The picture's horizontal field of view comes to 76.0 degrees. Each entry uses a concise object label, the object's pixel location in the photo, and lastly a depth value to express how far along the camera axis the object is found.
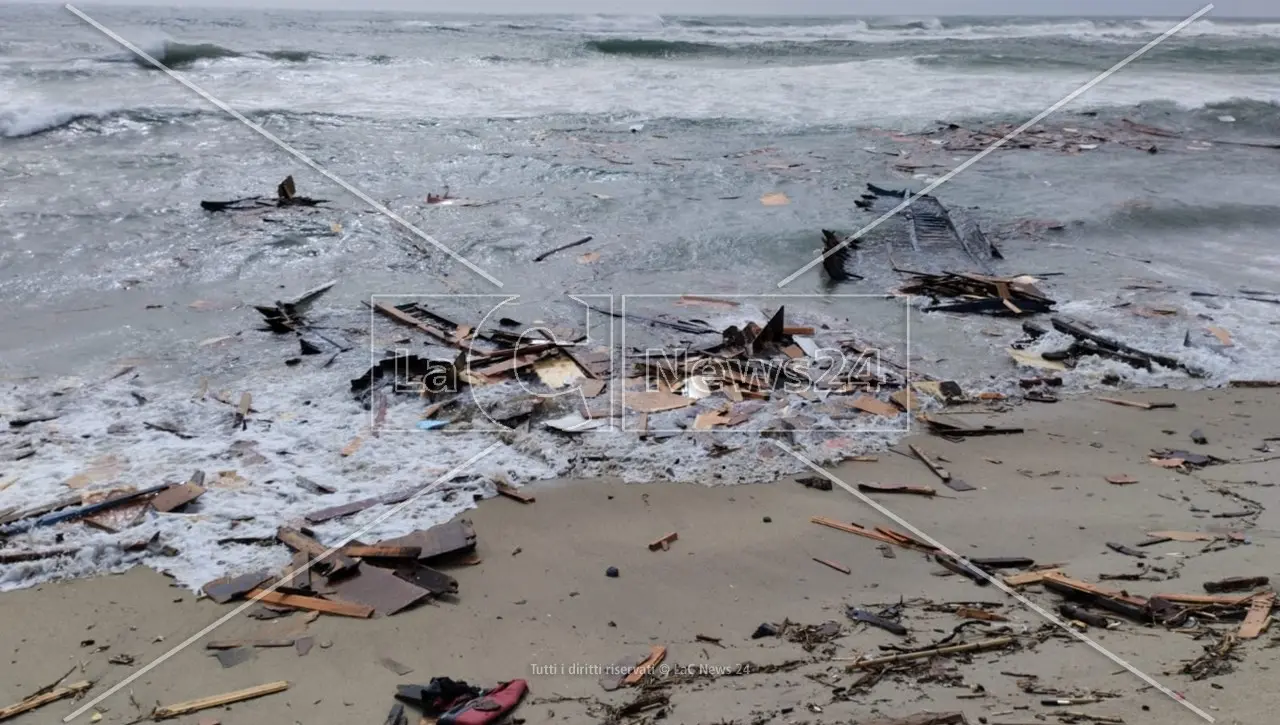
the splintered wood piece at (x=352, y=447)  6.07
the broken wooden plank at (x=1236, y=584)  4.20
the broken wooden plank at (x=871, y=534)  5.01
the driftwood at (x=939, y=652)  3.79
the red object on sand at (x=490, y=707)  3.48
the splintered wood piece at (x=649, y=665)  3.84
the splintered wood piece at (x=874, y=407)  6.81
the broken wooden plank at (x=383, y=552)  4.79
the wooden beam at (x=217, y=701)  3.65
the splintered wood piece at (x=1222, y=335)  8.16
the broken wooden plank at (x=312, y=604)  4.34
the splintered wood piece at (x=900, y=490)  5.66
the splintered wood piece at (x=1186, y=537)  4.87
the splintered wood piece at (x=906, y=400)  6.92
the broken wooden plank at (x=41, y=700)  3.66
